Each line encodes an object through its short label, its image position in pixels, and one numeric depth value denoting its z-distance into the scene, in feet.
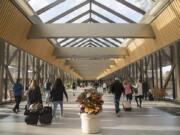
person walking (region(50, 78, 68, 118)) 38.81
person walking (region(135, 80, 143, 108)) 55.36
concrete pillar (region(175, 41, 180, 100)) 64.80
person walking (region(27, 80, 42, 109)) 35.55
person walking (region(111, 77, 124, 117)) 42.78
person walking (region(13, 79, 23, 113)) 46.65
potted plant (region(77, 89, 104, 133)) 27.66
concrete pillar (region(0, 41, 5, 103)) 59.88
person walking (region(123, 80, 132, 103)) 53.31
